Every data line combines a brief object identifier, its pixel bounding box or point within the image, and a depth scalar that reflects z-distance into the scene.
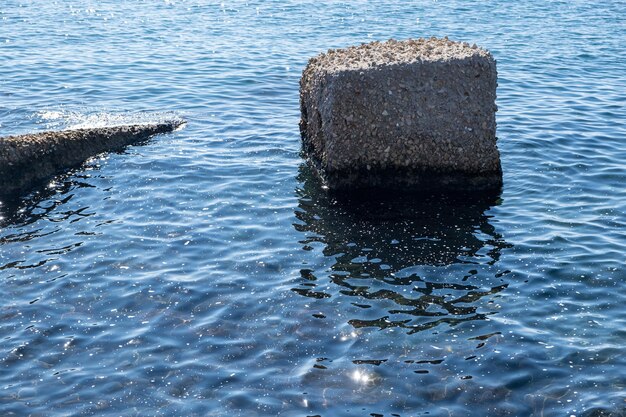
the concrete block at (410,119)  14.42
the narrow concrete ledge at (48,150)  15.30
